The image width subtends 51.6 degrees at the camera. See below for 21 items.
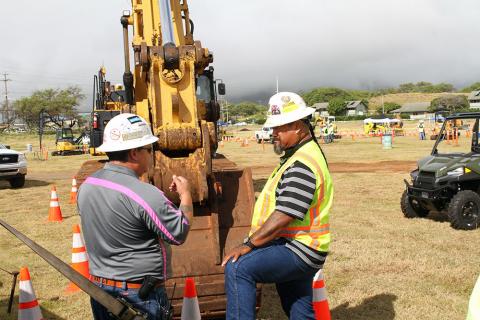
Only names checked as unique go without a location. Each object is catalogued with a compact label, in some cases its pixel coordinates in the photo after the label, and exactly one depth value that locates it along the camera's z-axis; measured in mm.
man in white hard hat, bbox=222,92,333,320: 3027
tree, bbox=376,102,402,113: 135525
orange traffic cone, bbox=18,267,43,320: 4188
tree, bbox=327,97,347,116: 120188
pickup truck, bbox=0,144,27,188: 15680
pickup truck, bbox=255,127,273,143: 37812
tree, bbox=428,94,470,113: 114938
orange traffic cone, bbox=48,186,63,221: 10262
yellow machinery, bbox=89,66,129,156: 14117
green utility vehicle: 8258
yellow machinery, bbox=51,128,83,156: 33688
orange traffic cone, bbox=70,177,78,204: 12451
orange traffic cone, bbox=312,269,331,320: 4402
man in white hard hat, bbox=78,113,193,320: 2643
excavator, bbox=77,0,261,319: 4750
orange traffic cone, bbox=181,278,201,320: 4113
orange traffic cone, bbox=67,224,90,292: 6223
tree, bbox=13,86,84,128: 87375
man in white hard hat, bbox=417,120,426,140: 36031
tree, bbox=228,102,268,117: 188475
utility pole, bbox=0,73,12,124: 95188
